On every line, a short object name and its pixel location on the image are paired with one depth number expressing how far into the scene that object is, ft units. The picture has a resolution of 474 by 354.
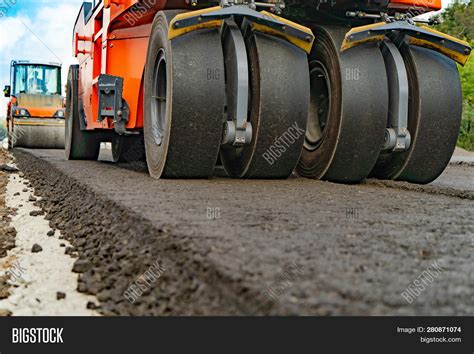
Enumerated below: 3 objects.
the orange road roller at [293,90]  13.46
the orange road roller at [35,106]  48.29
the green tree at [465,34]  84.99
